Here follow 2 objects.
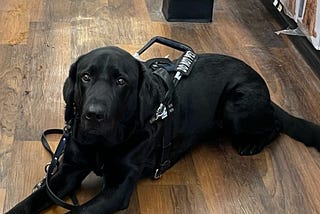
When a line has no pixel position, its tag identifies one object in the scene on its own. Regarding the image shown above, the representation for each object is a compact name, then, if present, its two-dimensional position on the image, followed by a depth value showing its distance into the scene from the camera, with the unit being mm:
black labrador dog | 1704
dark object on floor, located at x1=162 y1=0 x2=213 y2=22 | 3191
